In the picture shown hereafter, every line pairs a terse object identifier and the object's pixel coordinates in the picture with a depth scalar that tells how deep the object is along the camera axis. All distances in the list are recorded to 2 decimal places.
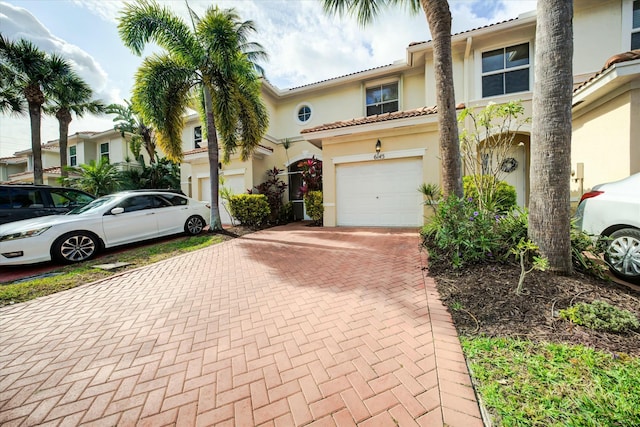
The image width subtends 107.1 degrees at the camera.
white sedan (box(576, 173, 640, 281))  3.39
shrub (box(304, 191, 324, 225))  10.04
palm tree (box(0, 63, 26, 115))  12.21
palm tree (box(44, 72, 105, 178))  13.10
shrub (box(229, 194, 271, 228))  9.70
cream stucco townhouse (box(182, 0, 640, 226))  6.65
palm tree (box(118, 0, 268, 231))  7.48
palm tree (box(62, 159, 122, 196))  12.31
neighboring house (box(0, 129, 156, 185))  17.36
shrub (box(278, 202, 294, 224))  11.49
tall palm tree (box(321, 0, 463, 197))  4.89
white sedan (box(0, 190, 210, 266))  5.12
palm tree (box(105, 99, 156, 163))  16.39
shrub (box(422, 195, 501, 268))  3.81
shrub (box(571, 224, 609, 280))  3.23
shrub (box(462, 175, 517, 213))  4.45
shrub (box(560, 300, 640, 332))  2.24
